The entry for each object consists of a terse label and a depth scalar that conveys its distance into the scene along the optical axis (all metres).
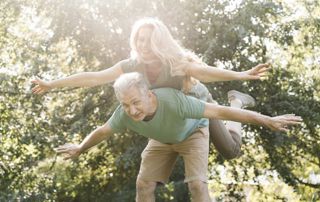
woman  3.87
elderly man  3.45
